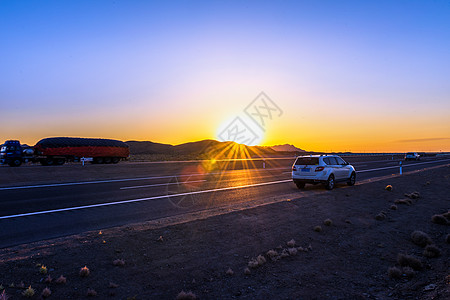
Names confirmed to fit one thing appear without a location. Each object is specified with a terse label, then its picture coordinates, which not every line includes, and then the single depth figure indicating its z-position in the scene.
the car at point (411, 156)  61.78
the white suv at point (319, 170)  15.70
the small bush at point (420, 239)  7.59
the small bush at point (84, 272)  5.05
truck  28.99
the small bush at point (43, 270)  5.09
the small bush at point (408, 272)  5.63
